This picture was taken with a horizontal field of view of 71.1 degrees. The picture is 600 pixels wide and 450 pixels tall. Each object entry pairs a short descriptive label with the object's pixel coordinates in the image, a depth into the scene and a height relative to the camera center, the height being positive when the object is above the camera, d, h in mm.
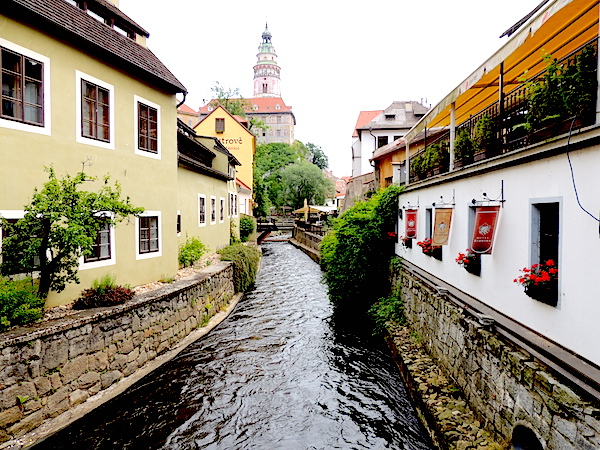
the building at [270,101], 105600 +29608
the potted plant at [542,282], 4895 -808
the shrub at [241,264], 18859 -2384
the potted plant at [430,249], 9605 -822
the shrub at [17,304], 7145 -1600
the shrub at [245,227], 35531 -1096
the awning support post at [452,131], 9322 +1902
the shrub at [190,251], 15789 -1448
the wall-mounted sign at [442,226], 8469 -251
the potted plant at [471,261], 7238 -829
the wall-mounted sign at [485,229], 6383 -234
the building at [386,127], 34969 +7290
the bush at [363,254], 14391 -1388
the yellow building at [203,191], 16578 +1068
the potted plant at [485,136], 7305 +1389
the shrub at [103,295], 9180 -1833
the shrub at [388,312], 12367 -3002
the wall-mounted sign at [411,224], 11688 -275
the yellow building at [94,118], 8016 +2240
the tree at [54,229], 7578 -273
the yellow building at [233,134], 39594 +7651
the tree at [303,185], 62281 +4352
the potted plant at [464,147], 8328 +1359
